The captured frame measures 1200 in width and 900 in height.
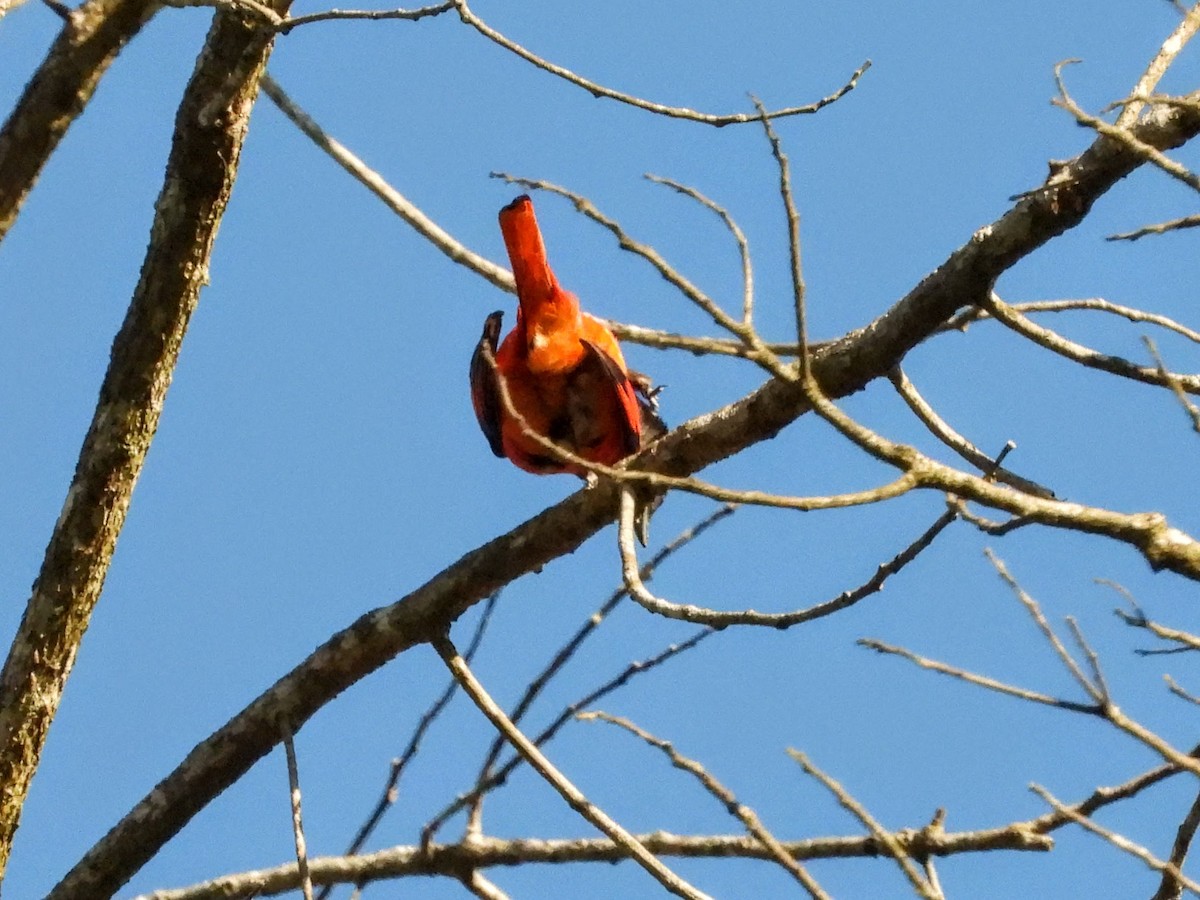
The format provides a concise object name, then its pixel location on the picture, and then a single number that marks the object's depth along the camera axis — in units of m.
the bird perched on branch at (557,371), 10.08
